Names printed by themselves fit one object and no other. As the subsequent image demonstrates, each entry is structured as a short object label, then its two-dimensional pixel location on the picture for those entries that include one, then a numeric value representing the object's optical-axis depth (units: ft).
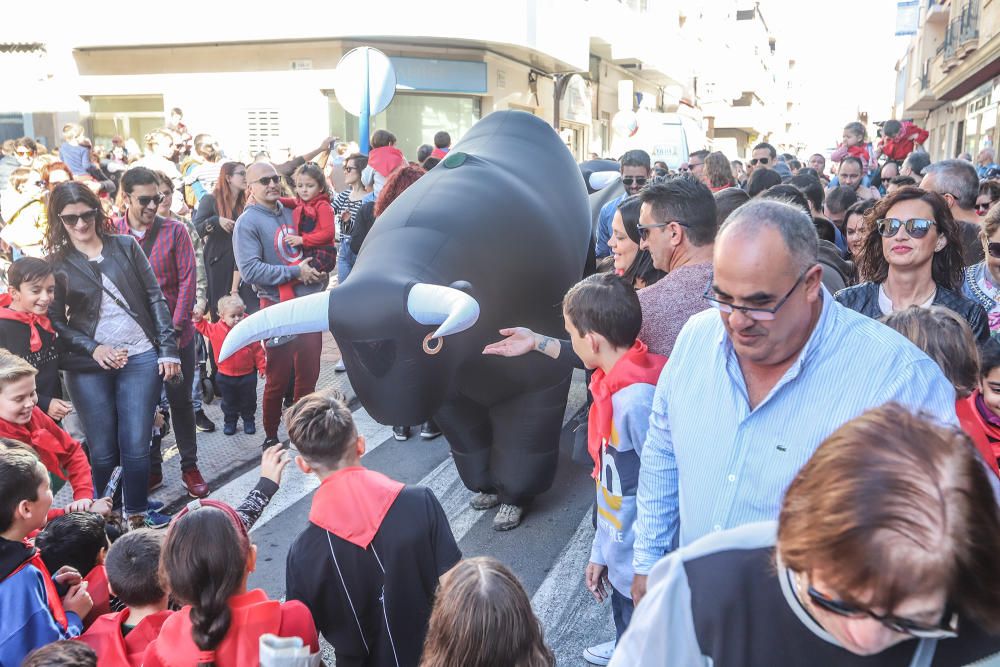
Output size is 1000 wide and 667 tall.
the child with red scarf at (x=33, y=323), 11.91
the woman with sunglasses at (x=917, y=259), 9.87
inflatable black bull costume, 10.15
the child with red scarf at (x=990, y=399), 8.61
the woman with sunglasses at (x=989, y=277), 10.98
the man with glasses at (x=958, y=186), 14.93
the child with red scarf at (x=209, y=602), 6.54
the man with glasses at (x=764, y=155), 30.55
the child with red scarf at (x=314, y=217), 18.51
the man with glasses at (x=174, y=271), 14.97
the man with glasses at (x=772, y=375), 5.89
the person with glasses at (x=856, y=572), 3.07
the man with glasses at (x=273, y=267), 17.16
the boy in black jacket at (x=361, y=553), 7.73
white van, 45.65
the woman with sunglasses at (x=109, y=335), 12.62
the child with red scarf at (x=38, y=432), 10.06
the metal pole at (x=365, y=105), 24.36
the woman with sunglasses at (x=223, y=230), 20.24
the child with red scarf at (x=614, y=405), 8.21
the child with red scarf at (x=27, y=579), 7.00
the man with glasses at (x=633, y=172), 19.38
